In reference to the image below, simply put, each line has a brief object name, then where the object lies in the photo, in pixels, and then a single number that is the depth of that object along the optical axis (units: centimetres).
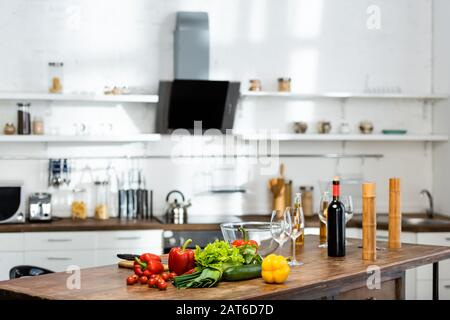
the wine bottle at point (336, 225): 353
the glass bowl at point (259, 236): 333
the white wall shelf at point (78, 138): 588
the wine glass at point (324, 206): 379
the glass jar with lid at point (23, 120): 599
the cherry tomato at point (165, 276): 292
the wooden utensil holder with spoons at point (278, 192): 637
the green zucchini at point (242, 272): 293
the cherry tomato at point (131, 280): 286
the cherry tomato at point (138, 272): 292
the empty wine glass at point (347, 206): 368
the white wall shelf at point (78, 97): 588
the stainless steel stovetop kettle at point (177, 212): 592
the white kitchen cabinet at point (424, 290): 586
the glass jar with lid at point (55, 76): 607
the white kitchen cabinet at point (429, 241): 585
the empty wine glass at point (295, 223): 334
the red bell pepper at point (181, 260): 300
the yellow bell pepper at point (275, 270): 287
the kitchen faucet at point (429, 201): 658
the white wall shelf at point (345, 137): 630
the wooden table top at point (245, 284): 267
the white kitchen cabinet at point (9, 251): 555
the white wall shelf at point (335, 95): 631
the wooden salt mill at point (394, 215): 389
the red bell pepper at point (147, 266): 293
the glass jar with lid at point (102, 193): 626
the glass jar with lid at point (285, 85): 644
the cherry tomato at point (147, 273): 291
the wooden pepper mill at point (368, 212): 353
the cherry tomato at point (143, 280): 288
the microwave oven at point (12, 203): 573
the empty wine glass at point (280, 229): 326
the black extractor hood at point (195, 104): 610
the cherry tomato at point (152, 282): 280
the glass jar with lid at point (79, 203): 606
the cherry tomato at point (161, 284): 276
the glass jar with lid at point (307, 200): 641
